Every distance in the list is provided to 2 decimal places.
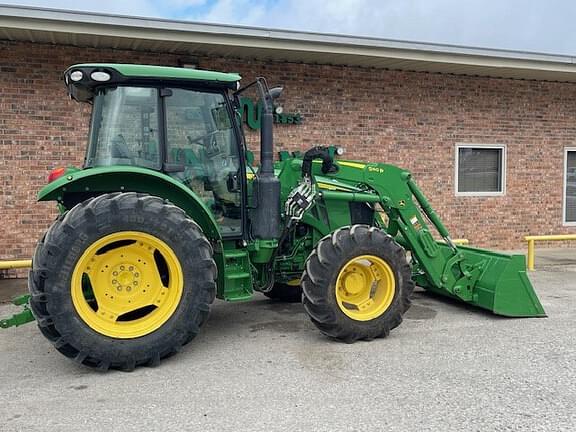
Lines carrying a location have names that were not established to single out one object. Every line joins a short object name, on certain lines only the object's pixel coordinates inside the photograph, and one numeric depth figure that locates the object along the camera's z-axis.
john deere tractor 4.24
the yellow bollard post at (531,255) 8.96
